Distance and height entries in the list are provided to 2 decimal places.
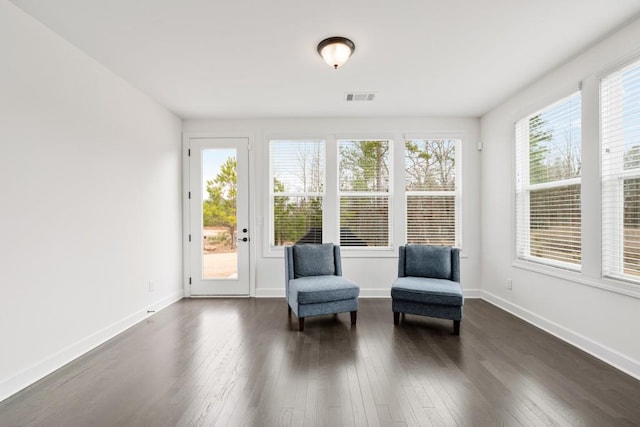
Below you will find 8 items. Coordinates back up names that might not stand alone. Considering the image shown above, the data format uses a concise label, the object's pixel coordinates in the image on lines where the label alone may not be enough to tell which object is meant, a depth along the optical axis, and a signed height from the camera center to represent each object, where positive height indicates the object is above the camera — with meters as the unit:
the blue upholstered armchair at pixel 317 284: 3.37 -0.80
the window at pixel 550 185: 3.03 +0.28
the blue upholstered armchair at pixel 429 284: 3.25 -0.79
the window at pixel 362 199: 4.70 +0.20
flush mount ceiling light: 2.57 +1.35
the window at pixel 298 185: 4.70 +0.41
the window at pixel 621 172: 2.44 +0.32
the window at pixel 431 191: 4.68 +0.31
